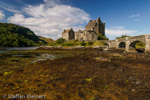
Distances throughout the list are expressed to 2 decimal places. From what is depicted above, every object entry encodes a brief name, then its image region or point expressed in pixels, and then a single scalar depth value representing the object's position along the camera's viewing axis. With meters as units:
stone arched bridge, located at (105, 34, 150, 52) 27.73
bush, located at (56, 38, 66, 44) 81.41
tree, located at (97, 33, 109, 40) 76.34
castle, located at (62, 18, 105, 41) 75.81
